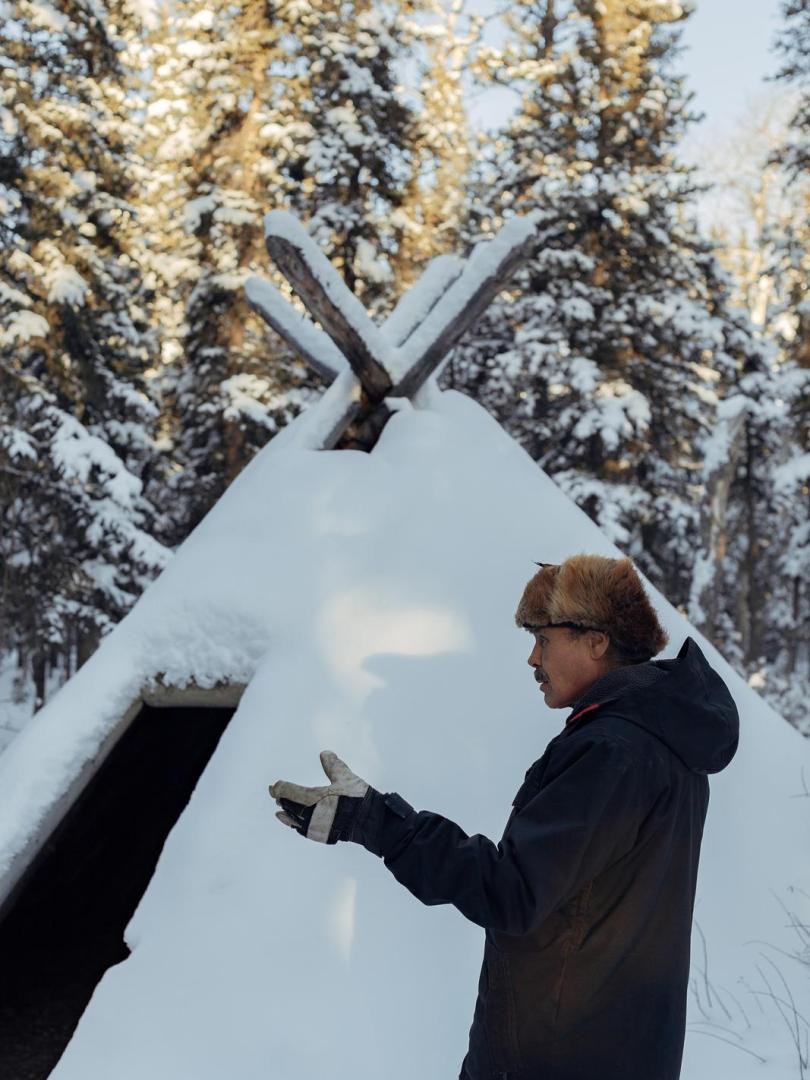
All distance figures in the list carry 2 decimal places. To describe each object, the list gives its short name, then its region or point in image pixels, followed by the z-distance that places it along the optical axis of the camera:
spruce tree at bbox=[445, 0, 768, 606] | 12.04
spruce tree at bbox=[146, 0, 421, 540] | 12.82
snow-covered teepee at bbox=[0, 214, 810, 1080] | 2.47
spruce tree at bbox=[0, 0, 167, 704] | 10.74
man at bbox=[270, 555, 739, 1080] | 1.39
